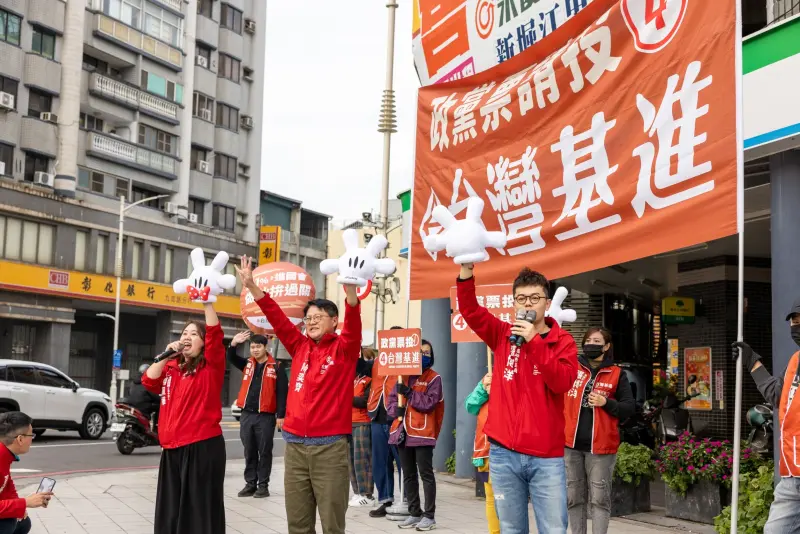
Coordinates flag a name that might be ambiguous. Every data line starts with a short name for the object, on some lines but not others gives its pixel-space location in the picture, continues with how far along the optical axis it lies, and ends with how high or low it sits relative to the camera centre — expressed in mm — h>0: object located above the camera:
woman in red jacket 6675 -740
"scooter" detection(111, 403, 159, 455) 17656 -1810
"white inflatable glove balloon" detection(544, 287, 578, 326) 6457 +292
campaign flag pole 5699 +478
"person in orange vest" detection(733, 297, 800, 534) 5488 -571
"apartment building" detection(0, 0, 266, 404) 32969 +7489
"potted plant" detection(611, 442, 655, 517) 10086 -1430
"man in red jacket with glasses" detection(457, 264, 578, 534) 5051 -371
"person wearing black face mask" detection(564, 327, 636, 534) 7207 -581
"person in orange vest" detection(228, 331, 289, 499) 11656 -848
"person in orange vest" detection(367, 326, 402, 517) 10461 -1168
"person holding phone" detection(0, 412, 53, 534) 5675 -940
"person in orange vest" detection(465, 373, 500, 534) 7801 -820
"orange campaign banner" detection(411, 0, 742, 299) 6234 +1771
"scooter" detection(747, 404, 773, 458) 10405 -982
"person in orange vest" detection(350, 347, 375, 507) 10758 -1149
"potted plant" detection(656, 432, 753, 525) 9250 -1250
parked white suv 19203 -1425
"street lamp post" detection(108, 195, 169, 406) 35344 +3118
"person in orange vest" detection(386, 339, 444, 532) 9492 -891
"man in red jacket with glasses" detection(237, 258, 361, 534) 6117 -469
